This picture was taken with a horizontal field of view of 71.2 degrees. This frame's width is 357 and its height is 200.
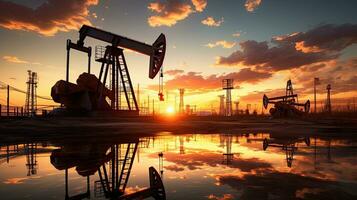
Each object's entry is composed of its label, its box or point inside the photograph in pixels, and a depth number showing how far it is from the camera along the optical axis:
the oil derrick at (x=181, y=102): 87.03
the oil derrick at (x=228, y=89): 65.67
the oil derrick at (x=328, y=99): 71.25
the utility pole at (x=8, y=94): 36.08
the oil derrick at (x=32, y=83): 61.06
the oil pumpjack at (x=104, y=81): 26.08
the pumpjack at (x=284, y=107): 51.97
